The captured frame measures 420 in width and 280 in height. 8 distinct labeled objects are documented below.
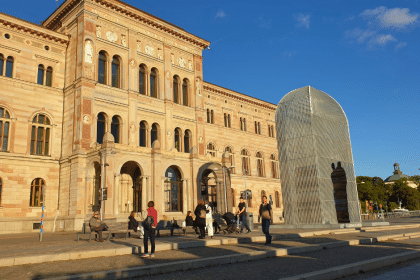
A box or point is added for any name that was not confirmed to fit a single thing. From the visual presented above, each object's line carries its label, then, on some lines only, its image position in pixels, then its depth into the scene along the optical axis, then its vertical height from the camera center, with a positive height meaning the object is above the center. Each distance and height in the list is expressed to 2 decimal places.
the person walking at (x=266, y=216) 13.64 -0.41
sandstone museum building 26.73 +8.24
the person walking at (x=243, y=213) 19.86 -0.35
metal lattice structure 22.31 +2.94
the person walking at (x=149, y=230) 10.45 -0.60
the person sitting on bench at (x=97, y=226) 16.04 -0.62
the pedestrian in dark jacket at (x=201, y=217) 15.64 -0.39
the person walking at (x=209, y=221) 17.39 -0.68
